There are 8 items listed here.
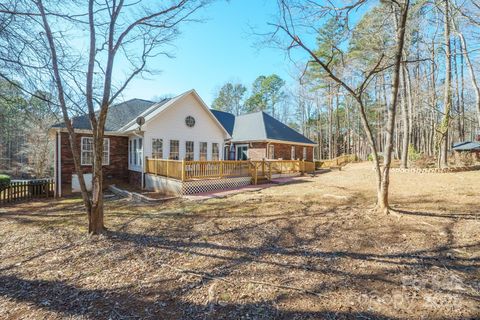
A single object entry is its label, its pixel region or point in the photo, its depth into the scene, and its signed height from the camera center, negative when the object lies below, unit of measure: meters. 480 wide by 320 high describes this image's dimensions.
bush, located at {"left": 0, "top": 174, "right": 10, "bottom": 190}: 12.17 -1.27
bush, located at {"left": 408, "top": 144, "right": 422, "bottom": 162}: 18.23 +0.09
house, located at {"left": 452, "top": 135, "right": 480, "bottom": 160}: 22.20 +0.99
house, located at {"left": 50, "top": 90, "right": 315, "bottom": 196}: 11.20 +1.04
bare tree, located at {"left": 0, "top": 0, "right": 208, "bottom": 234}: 4.96 +2.21
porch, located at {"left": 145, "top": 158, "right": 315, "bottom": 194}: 9.73 -0.84
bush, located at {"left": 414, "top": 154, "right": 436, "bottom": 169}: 15.85 -0.36
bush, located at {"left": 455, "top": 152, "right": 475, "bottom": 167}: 16.94 -0.16
